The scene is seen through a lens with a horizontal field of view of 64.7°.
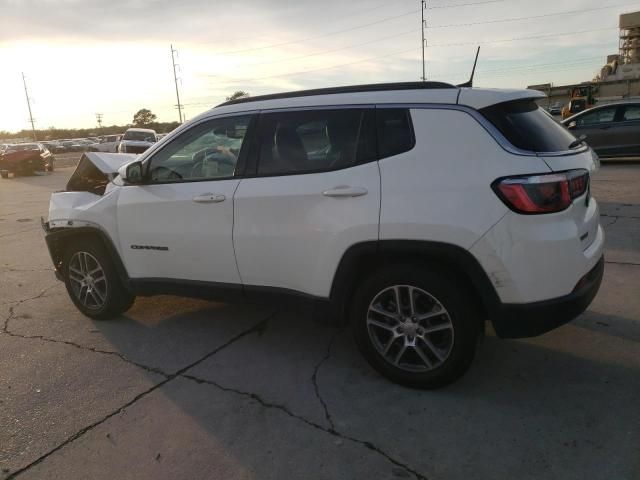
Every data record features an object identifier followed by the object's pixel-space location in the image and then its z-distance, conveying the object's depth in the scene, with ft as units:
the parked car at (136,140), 68.95
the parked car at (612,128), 43.14
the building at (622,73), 216.95
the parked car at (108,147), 101.29
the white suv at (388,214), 9.37
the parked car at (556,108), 193.98
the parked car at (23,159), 81.82
